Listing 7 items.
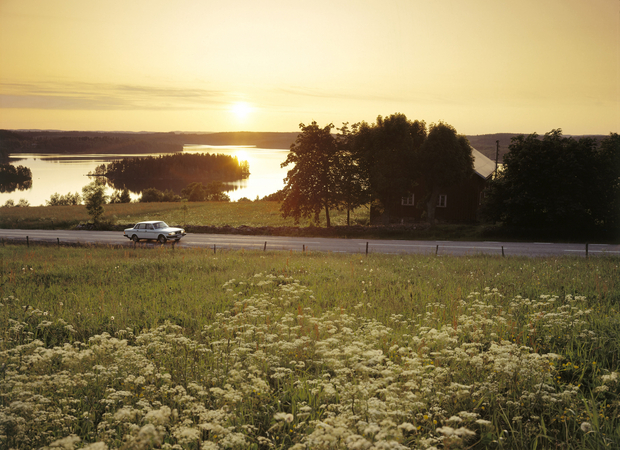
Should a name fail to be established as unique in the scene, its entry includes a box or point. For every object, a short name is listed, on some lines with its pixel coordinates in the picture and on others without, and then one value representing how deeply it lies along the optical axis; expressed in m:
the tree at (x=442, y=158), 39.81
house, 44.91
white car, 31.88
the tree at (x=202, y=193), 120.88
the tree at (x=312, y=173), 40.38
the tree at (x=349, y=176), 40.38
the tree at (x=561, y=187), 33.03
